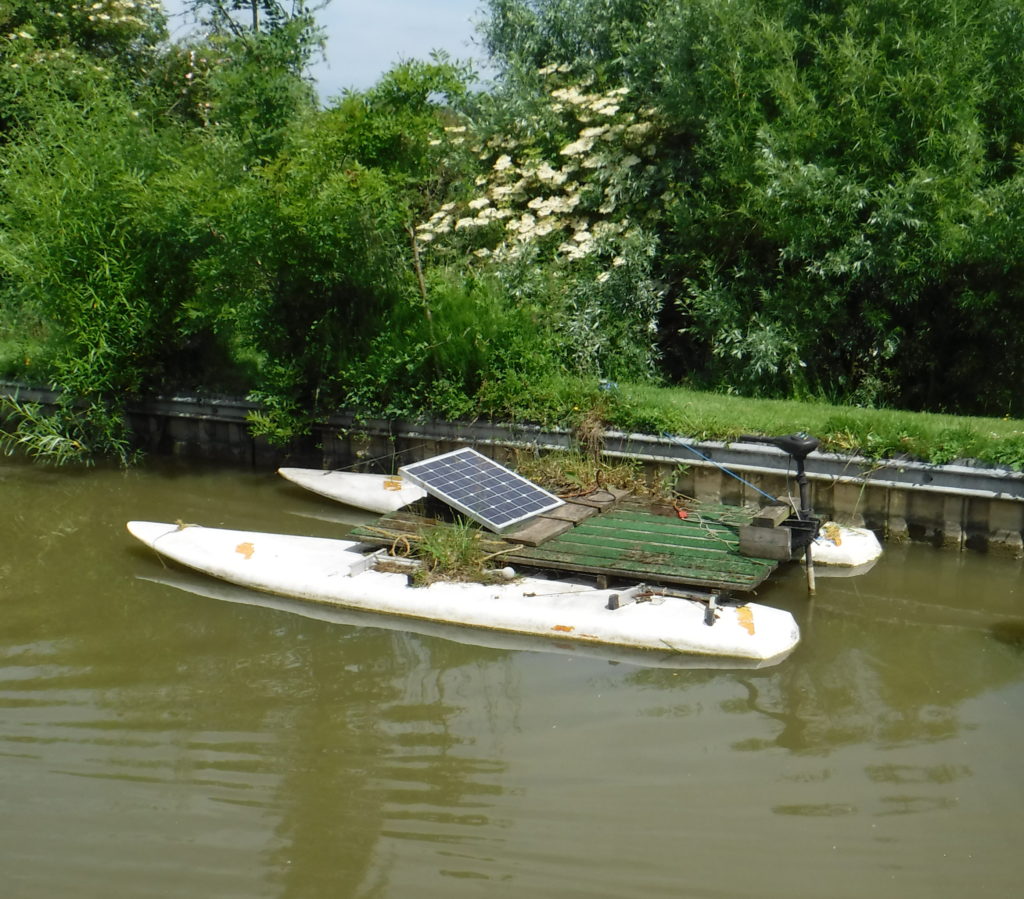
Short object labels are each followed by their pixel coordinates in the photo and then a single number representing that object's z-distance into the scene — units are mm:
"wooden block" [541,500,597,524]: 8102
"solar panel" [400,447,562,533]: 7895
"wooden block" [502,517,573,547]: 7555
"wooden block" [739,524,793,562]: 7043
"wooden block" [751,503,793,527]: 7105
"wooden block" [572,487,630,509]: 8531
